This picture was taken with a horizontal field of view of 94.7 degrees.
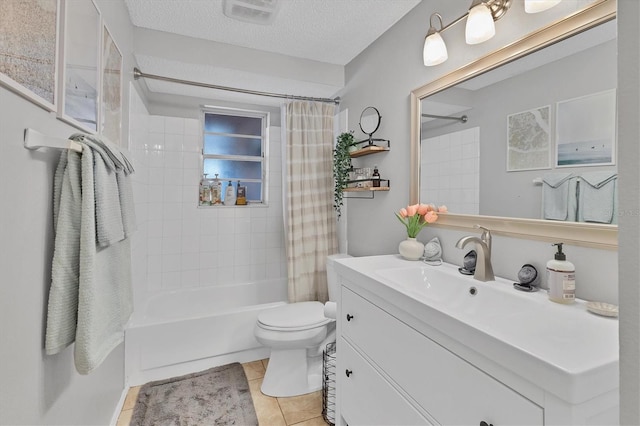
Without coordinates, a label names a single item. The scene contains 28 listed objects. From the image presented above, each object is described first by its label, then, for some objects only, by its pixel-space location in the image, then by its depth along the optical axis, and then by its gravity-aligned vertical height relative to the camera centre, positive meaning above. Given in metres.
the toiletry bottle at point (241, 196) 2.98 +0.20
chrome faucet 1.19 -0.18
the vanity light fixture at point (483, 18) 1.21 +0.83
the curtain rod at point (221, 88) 2.06 +0.98
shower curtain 2.52 +0.16
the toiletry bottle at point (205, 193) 2.89 +0.21
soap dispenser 0.94 -0.21
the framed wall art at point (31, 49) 0.66 +0.42
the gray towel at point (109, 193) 0.96 +0.08
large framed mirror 0.96 +0.48
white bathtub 1.95 -0.90
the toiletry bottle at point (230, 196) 2.98 +0.19
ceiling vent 1.71 +1.24
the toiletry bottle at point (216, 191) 2.92 +0.24
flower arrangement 1.53 +0.00
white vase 1.57 -0.18
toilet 1.85 -0.85
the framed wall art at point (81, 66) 0.95 +0.54
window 3.00 +0.69
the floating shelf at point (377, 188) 1.97 +0.19
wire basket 1.66 -1.01
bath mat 1.64 -1.13
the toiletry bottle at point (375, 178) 2.00 +0.25
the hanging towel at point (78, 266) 0.87 -0.16
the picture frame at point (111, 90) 1.35 +0.62
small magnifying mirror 2.08 +0.69
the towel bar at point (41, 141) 0.76 +0.20
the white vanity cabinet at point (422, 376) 0.61 -0.44
